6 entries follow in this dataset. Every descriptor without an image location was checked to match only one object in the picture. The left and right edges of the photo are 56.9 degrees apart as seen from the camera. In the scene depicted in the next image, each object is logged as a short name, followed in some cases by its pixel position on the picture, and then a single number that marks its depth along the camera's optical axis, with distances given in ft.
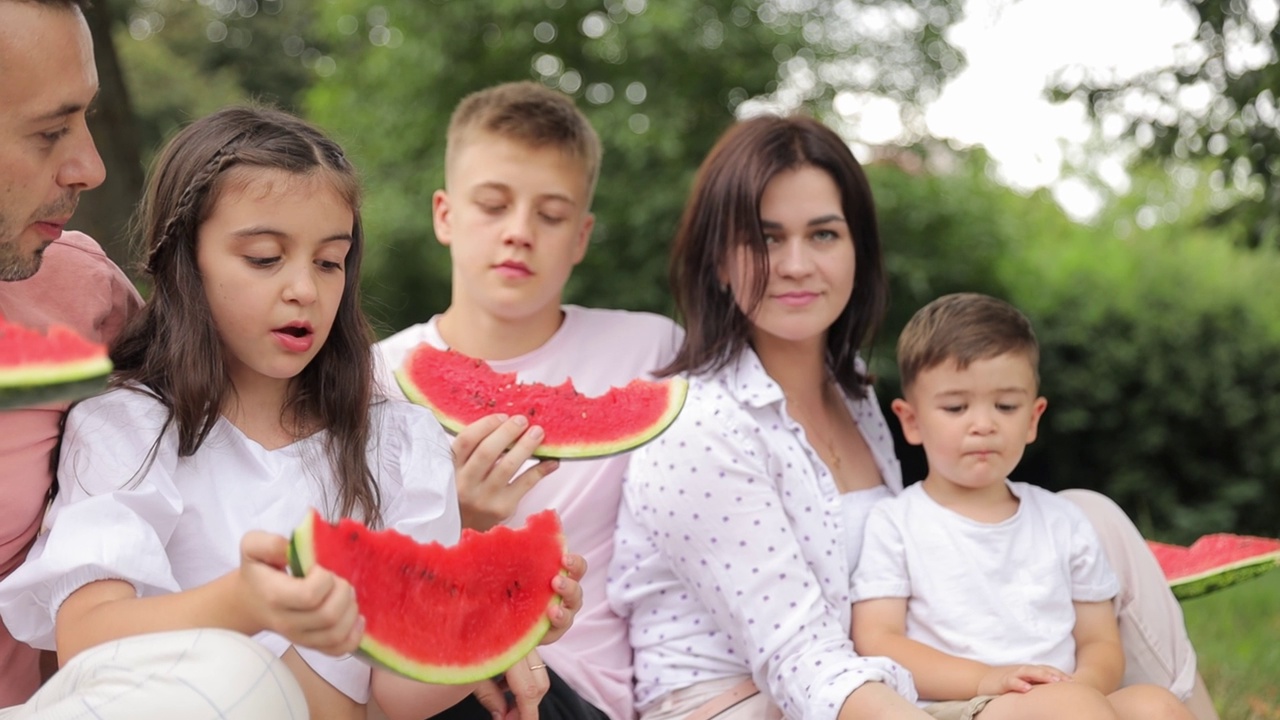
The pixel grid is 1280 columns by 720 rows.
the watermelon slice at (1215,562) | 10.85
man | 7.55
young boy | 9.84
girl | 7.52
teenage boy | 11.09
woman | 9.77
